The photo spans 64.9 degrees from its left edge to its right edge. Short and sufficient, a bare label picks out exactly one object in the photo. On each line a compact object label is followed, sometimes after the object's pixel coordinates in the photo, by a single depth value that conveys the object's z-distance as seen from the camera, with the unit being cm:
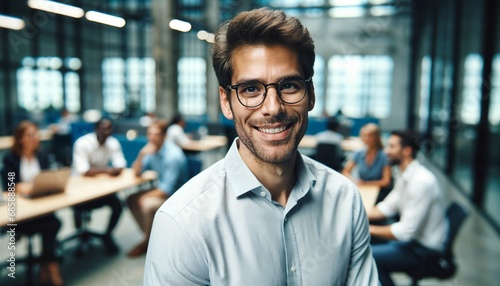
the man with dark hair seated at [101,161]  461
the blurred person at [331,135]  666
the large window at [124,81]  1917
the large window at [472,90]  645
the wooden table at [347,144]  783
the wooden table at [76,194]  310
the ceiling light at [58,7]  519
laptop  345
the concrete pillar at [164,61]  805
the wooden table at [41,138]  761
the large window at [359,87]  1881
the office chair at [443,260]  285
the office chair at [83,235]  454
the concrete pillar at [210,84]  1121
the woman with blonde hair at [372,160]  466
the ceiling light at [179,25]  411
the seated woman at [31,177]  368
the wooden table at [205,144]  734
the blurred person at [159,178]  439
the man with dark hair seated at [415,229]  286
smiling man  114
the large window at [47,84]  1355
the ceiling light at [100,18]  503
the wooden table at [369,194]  362
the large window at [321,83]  1892
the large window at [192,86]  1973
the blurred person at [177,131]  727
